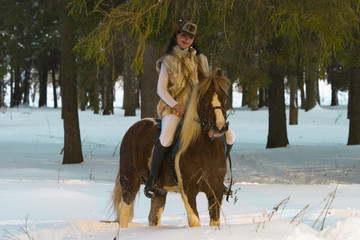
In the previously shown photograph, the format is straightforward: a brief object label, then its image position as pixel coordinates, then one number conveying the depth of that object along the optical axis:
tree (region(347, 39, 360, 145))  31.05
